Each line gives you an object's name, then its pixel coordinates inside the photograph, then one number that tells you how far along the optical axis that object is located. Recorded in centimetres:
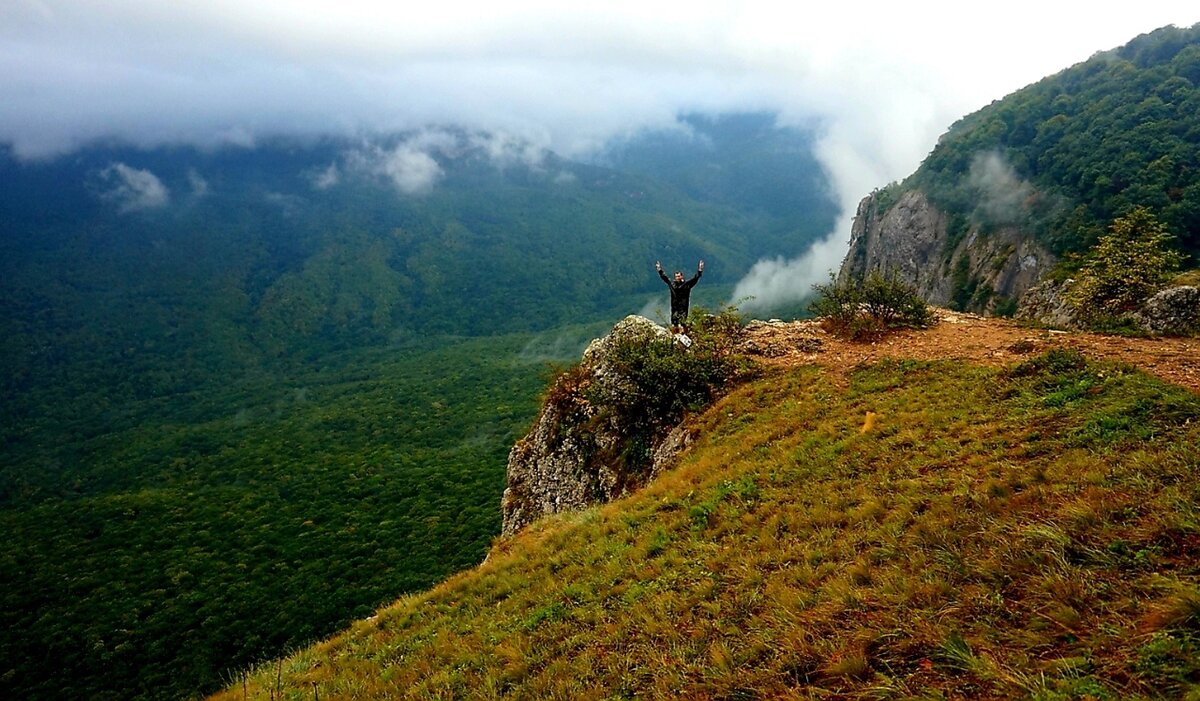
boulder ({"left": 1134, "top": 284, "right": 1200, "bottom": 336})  1848
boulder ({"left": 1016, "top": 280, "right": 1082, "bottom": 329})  3192
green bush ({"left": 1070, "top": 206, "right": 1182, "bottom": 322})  2139
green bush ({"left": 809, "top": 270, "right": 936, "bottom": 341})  2122
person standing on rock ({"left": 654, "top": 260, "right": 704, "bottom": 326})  2394
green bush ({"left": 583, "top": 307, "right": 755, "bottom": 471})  1964
